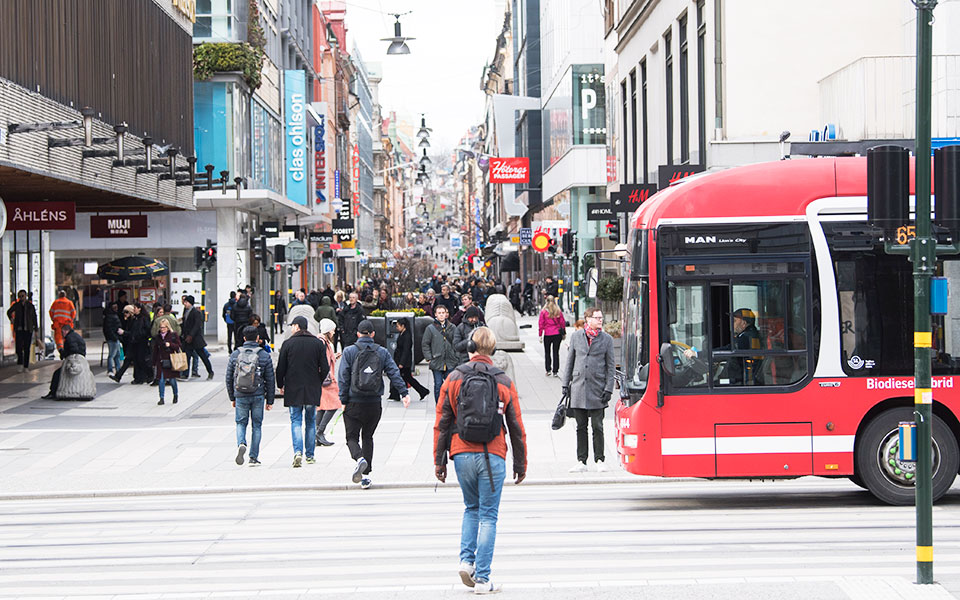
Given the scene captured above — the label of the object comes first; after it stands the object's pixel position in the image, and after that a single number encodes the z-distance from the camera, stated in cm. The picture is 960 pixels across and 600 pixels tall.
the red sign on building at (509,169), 6500
